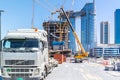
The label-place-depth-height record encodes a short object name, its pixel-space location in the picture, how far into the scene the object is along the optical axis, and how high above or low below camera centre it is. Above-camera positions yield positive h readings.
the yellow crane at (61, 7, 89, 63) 28.38 -2.89
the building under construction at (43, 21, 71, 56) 41.90 +4.46
